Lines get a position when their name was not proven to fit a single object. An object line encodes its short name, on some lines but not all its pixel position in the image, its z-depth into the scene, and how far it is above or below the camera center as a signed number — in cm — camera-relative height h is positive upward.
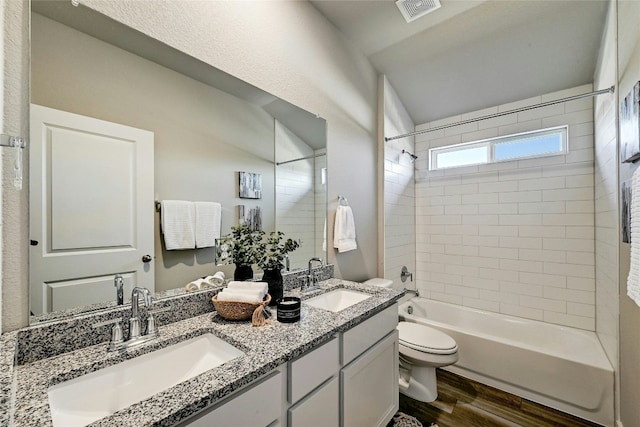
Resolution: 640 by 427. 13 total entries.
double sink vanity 67 -48
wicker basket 116 -40
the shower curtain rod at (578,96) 168 +78
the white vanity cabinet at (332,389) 81 -68
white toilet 195 -105
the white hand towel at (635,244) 104 -12
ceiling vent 193 +150
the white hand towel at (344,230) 214 -13
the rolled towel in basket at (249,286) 122 -32
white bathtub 180 -113
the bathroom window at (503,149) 255 +67
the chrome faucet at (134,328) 94 -41
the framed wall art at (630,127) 119 +42
